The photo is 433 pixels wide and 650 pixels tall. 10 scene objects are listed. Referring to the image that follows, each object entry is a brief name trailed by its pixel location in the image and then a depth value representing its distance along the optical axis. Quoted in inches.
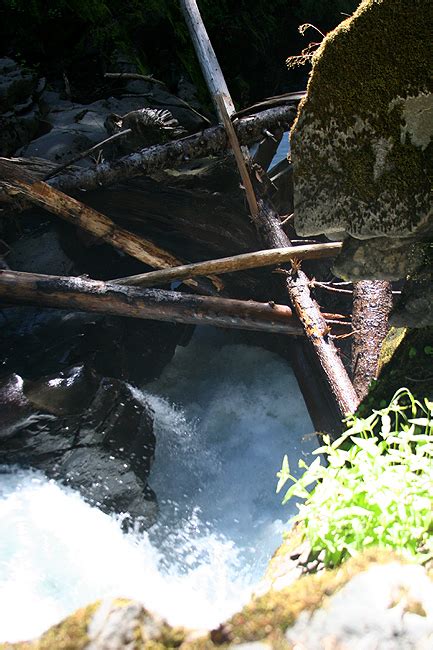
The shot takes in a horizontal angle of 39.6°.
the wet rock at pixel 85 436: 207.6
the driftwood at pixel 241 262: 230.1
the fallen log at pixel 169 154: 242.4
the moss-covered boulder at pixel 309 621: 60.2
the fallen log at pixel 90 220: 236.1
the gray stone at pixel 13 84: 335.6
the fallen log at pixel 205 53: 260.6
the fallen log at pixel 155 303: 228.7
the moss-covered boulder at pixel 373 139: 123.5
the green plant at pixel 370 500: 90.2
